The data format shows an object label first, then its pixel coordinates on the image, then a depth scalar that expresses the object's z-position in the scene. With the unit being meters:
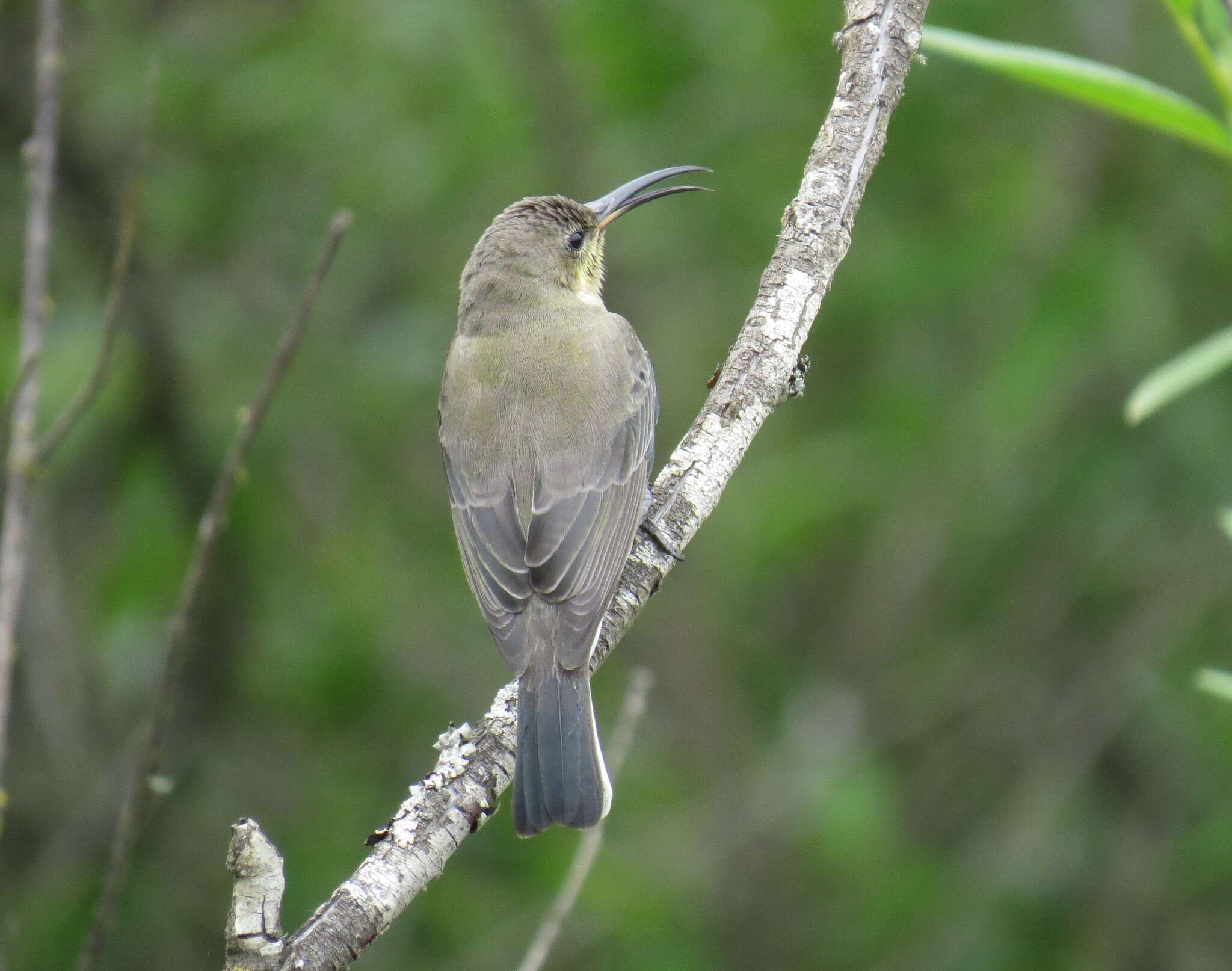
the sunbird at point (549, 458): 7.37
